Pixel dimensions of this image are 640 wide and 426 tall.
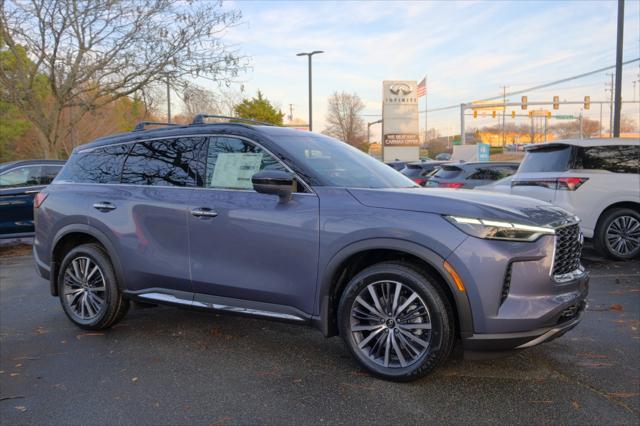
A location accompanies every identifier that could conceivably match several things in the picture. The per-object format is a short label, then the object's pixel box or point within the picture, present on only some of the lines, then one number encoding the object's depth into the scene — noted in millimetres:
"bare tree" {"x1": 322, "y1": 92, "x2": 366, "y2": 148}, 66625
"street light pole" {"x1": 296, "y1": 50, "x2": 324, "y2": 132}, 29020
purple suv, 3047
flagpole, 41912
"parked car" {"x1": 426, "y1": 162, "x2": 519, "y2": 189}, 11375
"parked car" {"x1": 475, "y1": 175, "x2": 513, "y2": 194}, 8599
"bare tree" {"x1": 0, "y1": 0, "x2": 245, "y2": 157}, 14570
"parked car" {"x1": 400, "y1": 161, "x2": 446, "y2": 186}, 15455
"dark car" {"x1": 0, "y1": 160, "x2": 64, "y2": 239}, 9312
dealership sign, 40594
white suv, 7316
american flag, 41719
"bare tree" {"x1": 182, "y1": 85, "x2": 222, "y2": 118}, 16391
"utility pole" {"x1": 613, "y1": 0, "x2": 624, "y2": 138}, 14739
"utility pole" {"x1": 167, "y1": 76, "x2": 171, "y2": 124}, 16586
